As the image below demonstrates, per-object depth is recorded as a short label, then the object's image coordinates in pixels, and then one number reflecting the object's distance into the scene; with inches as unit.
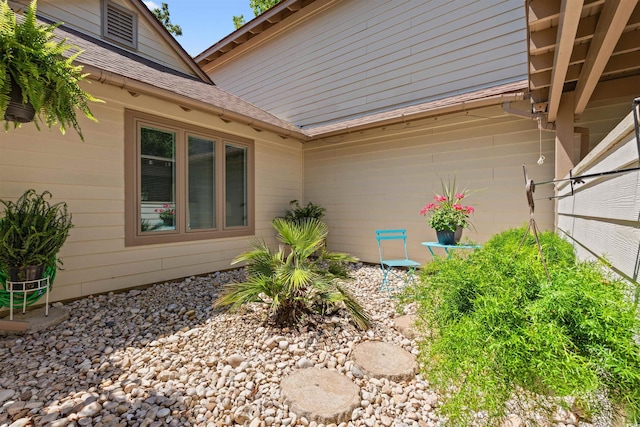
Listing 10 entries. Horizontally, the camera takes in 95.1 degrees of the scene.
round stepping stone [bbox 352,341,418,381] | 84.4
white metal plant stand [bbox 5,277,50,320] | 107.9
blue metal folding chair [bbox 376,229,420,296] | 157.0
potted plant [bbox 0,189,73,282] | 107.0
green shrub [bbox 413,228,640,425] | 34.3
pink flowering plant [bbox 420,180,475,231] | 151.2
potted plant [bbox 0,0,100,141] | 73.3
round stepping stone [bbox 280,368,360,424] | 68.4
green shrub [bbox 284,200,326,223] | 243.8
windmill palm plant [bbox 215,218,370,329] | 107.7
